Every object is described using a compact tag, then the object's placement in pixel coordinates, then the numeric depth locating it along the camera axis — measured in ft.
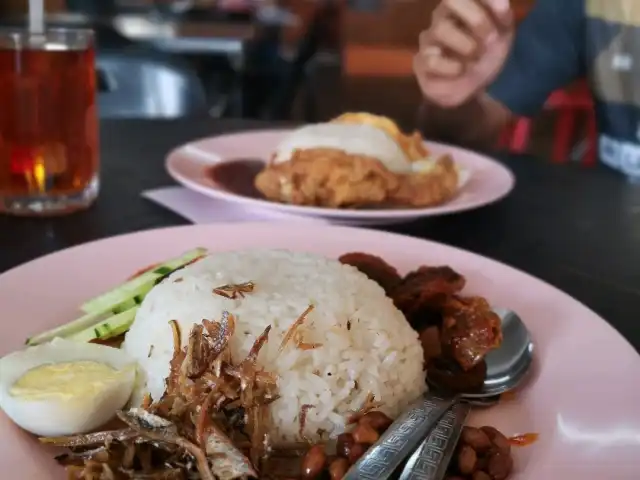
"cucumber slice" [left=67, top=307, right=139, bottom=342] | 0.70
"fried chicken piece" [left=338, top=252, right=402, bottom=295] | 0.81
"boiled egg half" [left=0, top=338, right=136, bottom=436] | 0.57
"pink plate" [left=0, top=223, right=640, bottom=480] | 0.54
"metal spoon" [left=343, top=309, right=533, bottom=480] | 0.51
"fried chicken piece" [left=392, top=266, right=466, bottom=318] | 0.77
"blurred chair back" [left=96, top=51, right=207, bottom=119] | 2.56
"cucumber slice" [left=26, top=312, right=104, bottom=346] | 0.68
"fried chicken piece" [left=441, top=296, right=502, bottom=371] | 0.72
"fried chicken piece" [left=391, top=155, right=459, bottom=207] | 1.14
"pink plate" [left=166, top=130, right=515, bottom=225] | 1.02
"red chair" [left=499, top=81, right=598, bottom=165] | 3.37
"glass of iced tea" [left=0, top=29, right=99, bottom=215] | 1.02
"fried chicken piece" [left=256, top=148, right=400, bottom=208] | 1.11
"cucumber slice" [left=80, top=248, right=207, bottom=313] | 0.74
